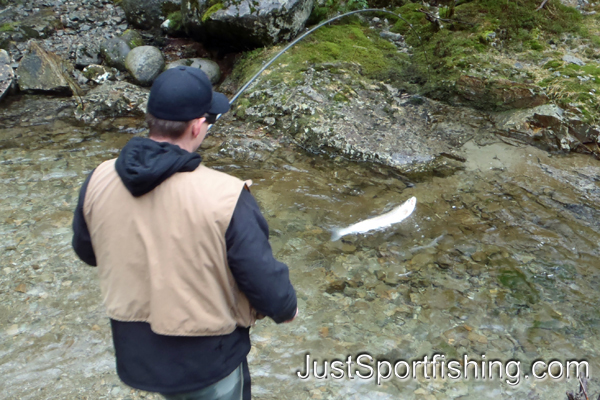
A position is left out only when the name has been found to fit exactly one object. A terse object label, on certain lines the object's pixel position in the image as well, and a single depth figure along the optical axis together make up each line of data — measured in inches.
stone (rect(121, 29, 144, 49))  329.1
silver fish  184.7
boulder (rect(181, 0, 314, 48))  279.1
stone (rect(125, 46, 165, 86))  303.6
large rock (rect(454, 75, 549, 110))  237.8
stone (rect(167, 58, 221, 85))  298.7
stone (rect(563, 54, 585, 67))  256.1
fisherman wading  63.9
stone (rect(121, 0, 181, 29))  355.3
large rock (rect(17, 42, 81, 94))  297.0
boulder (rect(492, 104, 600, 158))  221.3
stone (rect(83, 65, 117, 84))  314.3
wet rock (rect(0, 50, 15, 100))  289.3
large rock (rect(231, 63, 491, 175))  226.4
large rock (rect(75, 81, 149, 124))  274.7
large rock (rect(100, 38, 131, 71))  320.5
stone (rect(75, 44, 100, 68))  327.9
